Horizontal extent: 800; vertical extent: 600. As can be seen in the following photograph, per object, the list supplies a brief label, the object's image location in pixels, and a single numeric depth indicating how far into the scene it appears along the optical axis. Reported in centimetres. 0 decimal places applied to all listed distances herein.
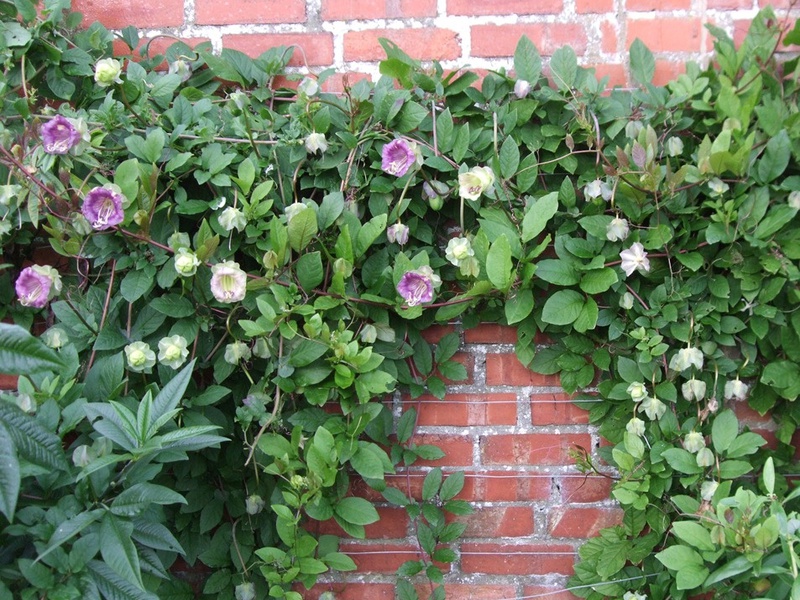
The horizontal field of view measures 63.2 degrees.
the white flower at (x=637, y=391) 119
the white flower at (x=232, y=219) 114
